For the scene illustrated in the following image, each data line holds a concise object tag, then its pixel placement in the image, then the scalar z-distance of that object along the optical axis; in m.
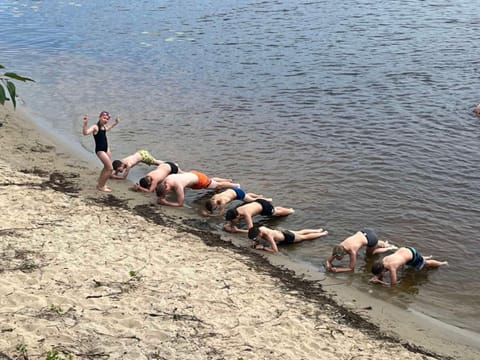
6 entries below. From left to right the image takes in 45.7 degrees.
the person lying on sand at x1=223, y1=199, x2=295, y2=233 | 11.62
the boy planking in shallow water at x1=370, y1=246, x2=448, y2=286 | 9.98
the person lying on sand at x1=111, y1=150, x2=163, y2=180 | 13.64
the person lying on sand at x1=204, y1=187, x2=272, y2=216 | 12.20
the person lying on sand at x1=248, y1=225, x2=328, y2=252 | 10.98
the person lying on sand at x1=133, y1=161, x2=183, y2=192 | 13.05
